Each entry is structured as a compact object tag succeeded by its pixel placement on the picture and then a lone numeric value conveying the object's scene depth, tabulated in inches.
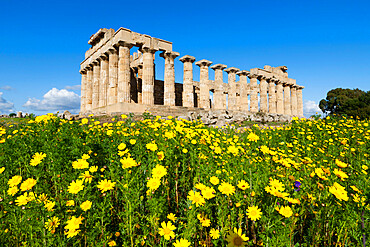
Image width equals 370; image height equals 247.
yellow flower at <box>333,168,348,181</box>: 85.2
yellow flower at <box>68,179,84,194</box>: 76.5
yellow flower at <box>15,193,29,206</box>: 73.2
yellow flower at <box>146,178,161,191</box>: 77.3
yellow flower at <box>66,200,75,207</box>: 75.5
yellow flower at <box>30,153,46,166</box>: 91.4
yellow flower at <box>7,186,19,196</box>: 80.3
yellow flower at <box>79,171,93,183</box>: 81.7
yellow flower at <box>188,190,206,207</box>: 75.2
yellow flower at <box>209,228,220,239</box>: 74.4
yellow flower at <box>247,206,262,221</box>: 71.9
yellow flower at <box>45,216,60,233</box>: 69.5
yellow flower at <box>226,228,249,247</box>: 62.6
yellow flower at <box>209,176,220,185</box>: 86.0
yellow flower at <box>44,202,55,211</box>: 71.6
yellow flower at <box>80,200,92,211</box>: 71.0
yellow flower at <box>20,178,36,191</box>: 77.1
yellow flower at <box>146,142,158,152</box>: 104.9
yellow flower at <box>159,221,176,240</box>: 70.5
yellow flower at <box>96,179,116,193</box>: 80.7
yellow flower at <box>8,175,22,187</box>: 83.2
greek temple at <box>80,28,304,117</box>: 841.5
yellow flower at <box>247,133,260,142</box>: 120.0
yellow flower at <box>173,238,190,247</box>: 66.9
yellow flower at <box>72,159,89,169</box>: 87.3
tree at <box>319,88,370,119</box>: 1743.8
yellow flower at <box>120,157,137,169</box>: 87.3
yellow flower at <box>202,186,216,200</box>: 76.4
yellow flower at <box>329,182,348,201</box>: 69.3
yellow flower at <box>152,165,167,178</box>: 83.1
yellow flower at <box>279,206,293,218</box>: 66.2
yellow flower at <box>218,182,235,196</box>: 78.6
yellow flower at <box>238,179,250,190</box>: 79.7
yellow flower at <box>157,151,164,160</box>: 109.0
